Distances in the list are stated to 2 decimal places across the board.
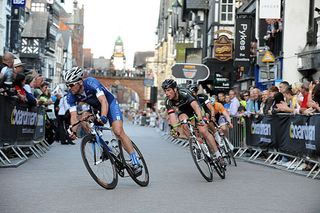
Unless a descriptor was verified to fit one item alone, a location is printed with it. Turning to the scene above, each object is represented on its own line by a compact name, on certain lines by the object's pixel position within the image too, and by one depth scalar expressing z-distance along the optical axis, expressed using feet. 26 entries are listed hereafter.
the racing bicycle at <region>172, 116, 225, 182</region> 41.83
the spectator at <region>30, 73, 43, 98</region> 67.35
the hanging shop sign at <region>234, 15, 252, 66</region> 135.74
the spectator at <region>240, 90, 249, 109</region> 76.47
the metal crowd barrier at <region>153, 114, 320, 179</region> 47.98
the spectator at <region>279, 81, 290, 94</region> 59.94
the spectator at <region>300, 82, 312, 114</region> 52.57
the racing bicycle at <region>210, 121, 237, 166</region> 51.88
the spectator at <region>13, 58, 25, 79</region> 52.74
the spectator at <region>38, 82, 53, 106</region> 73.72
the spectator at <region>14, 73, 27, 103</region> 53.11
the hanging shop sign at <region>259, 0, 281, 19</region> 106.22
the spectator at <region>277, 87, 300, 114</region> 55.47
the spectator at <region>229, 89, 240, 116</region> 72.84
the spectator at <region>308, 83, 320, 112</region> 46.24
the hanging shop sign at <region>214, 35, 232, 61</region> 153.38
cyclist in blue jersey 36.65
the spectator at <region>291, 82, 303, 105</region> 55.71
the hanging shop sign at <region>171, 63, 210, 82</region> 104.47
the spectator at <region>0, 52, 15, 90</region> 50.49
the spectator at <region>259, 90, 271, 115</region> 60.90
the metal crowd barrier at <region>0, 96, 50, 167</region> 49.85
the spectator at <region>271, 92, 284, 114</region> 57.36
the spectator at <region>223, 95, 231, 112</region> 75.74
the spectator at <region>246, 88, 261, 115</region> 67.62
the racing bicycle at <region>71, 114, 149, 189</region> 36.58
